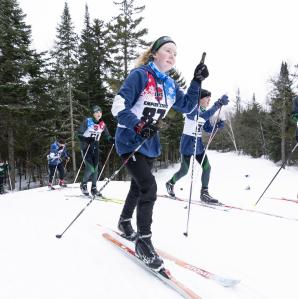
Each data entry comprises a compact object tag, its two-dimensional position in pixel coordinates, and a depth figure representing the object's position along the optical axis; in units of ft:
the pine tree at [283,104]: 126.72
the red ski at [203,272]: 9.30
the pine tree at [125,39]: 89.97
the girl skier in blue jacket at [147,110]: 10.76
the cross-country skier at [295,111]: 25.11
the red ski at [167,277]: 8.58
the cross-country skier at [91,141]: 27.99
